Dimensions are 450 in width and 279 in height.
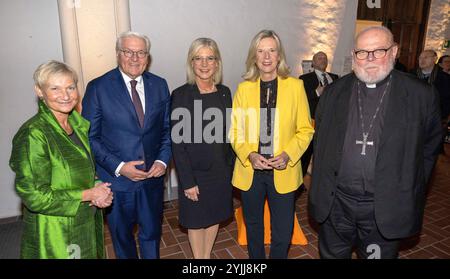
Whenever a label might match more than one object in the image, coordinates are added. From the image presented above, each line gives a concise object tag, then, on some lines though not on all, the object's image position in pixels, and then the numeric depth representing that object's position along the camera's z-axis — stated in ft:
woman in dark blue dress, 8.53
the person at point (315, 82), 15.29
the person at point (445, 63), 21.77
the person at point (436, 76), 18.78
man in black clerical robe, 6.71
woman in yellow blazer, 8.38
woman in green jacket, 5.89
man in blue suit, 8.05
